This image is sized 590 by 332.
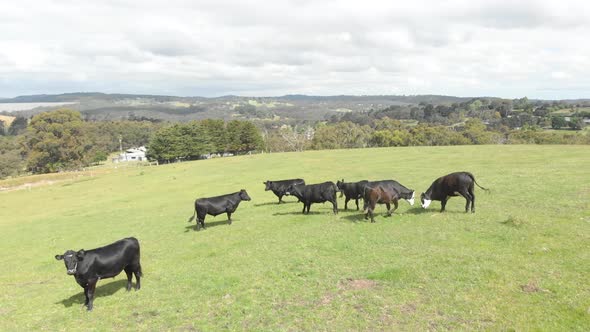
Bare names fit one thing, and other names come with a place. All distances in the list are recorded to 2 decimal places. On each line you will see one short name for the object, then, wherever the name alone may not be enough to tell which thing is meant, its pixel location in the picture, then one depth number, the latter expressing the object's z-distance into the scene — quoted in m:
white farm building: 150.16
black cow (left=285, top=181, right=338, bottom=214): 18.68
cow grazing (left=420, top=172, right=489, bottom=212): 16.22
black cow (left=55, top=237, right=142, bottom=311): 10.49
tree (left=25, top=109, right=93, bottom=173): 85.44
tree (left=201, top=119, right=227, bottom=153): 98.50
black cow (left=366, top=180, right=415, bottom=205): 17.48
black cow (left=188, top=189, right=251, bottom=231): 19.08
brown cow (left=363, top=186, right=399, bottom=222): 16.20
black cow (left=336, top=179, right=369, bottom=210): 18.70
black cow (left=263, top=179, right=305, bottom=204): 24.39
